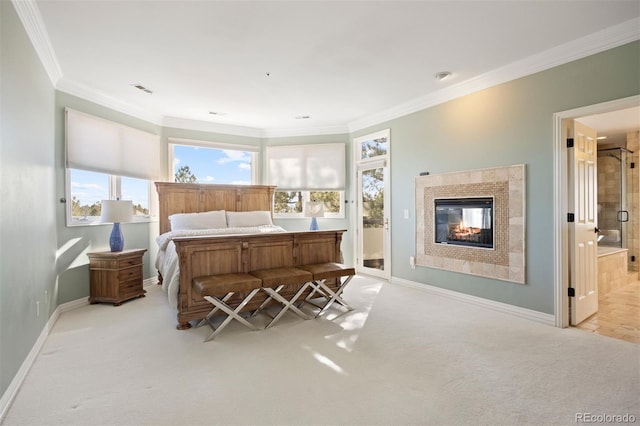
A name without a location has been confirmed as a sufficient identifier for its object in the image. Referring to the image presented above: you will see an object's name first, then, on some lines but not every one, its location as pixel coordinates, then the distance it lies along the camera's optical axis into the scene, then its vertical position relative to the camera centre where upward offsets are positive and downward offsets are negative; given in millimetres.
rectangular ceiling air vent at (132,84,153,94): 4176 +1703
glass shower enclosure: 5727 +211
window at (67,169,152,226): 4125 +305
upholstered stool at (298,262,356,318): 3524 -730
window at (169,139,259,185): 5844 +997
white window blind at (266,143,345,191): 6211 +914
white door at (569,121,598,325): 3307 -161
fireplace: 3930 -140
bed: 3270 -324
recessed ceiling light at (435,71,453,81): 3816 +1668
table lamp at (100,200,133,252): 4090 -23
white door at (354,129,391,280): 5430 +122
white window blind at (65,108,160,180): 4062 +969
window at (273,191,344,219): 6422 +223
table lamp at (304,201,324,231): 5891 +59
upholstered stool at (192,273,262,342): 2945 -714
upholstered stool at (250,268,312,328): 3223 -710
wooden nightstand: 4082 -815
